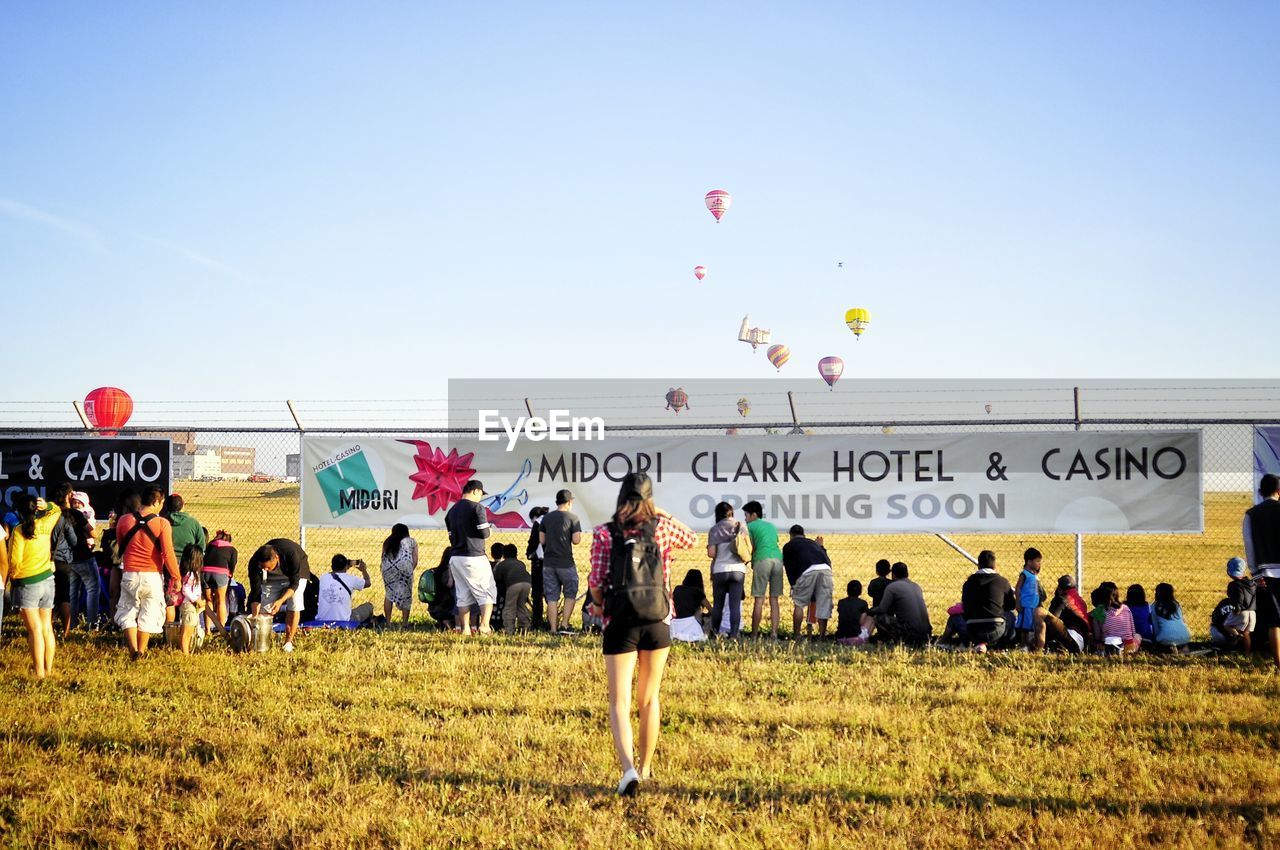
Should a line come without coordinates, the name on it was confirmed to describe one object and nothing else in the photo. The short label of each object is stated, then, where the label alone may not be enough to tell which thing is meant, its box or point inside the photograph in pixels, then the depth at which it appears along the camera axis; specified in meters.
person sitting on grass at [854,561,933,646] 11.35
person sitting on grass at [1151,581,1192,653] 10.94
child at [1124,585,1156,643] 11.15
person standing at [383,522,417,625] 12.78
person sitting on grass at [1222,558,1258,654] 10.45
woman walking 5.73
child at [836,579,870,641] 11.70
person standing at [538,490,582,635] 12.15
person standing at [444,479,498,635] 11.73
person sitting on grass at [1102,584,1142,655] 10.85
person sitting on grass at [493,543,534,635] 12.32
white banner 13.03
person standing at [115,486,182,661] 9.87
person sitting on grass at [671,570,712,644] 11.56
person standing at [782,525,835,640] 11.88
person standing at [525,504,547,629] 12.68
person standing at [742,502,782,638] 12.12
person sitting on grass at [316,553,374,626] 12.30
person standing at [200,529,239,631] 11.15
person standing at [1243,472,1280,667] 9.50
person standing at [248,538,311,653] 11.19
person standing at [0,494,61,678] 9.06
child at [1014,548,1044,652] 11.20
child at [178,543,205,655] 10.34
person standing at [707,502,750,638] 11.76
